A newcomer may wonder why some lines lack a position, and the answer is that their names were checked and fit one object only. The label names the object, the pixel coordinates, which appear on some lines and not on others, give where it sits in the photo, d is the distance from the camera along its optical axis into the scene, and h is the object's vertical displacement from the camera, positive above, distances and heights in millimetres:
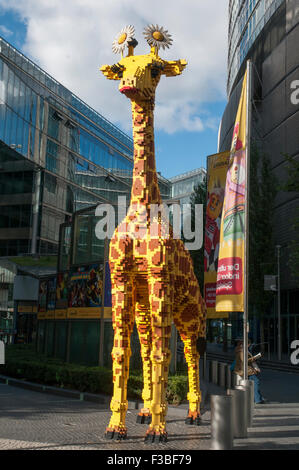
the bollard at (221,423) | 7105 -1542
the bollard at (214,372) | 17750 -2091
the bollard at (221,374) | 16766 -2034
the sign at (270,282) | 30378 +1969
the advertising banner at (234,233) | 10109 +1634
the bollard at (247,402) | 9148 -1598
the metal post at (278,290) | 32344 +1629
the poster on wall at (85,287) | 16477 +769
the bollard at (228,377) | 15887 -2028
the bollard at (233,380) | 15211 -2054
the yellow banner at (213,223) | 16969 +3041
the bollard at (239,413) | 8781 -1721
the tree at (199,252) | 33094 +4097
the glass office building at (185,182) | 103938 +27159
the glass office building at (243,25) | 39625 +24944
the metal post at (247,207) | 9875 +2144
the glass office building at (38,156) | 43438 +14534
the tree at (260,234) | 33969 +5457
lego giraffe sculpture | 8039 +784
